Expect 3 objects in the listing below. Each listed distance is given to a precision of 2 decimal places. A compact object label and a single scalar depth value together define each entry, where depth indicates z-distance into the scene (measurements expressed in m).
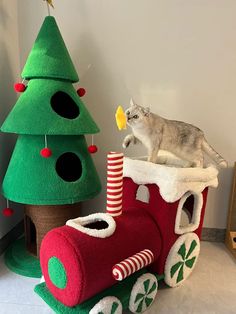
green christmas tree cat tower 1.11
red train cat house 0.80
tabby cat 1.05
